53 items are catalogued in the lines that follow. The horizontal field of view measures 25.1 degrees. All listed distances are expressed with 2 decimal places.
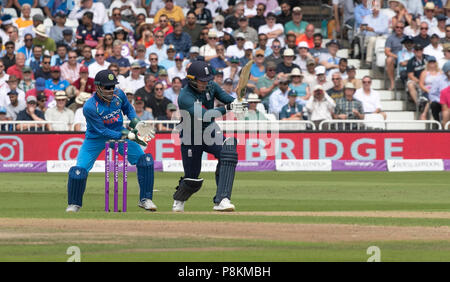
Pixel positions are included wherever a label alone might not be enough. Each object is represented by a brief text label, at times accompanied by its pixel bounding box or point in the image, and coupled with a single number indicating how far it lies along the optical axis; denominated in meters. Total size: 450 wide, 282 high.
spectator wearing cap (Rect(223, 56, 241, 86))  23.97
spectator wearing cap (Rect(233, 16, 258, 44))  25.56
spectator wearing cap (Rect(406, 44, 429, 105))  24.67
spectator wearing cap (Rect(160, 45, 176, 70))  24.63
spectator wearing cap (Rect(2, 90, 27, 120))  22.75
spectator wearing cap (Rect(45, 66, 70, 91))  23.44
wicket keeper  12.93
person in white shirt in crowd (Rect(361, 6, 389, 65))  26.36
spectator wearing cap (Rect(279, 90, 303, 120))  22.98
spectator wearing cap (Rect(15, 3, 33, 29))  25.53
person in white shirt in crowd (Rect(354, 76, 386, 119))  23.86
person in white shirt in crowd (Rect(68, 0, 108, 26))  25.69
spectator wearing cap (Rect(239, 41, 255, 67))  24.73
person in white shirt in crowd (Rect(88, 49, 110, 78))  23.80
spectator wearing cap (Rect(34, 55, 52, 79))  23.61
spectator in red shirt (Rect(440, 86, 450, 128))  23.30
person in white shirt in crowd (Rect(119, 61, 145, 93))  23.67
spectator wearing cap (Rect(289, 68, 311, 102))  23.75
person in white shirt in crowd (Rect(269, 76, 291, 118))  23.30
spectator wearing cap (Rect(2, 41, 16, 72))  24.08
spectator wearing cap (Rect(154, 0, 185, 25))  26.10
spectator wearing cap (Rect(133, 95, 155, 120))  22.61
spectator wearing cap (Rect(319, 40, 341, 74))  25.42
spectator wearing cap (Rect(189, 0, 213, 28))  26.48
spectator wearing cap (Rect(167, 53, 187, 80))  24.14
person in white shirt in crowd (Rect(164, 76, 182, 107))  23.53
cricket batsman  12.92
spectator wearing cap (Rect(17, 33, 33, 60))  24.33
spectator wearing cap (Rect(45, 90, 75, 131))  22.31
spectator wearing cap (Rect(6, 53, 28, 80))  23.77
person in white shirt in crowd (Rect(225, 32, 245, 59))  24.97
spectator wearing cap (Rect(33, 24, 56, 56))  24.34
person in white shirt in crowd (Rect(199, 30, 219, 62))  24.75
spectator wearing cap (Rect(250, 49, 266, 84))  24.38
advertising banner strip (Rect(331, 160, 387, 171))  22.30
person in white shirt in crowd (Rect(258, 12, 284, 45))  25.89
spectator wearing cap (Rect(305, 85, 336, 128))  22.95
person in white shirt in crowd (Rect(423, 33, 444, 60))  25.27
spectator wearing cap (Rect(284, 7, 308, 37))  26.33
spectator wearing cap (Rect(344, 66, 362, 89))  24.22
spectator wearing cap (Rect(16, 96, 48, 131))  22.28
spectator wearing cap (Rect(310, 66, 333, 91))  24.14
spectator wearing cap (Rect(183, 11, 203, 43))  25.81
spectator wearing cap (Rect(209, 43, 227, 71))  24.52
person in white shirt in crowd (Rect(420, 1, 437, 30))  26.58
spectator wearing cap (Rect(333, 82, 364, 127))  23.14
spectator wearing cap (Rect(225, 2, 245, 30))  26.26
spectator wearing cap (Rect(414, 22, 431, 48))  25.64
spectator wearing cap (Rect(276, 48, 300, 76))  24.25
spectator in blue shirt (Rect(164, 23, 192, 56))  25.27
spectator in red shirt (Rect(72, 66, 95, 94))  23.02
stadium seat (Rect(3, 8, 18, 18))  25.97
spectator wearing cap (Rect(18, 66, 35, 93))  23.17
